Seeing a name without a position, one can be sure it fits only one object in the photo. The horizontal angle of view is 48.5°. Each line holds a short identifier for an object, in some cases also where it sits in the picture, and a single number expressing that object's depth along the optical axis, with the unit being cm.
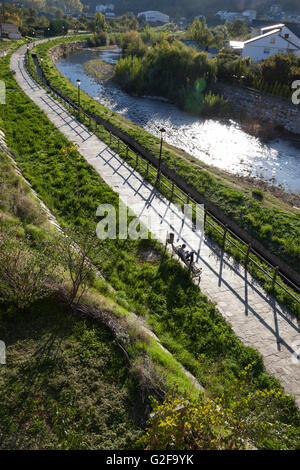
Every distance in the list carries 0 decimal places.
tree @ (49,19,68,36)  7288
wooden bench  1105
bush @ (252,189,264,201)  1755
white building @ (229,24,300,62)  4628
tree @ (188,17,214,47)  6153
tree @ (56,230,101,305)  844
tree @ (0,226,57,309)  805
